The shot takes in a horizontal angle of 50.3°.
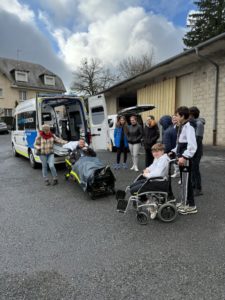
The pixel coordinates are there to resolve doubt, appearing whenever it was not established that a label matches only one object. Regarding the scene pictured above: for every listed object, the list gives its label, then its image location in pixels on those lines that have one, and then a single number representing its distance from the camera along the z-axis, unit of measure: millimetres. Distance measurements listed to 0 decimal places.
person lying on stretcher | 5977
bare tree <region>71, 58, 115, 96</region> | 35531
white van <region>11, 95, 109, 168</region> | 7438
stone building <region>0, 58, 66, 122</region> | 35156
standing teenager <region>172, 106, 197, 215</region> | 3656
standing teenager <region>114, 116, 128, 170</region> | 7348
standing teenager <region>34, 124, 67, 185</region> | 6086
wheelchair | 3674
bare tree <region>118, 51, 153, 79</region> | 34031
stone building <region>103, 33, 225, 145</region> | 10188
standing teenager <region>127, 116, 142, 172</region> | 7047
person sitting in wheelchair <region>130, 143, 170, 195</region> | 3680
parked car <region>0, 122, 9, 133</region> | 25516
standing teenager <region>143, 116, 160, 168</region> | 6480
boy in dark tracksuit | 4734
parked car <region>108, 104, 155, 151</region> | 10125
